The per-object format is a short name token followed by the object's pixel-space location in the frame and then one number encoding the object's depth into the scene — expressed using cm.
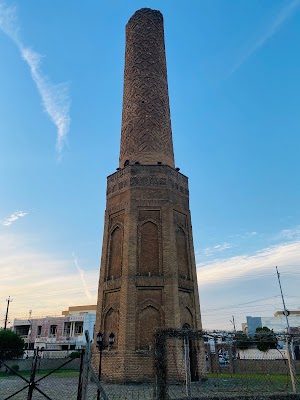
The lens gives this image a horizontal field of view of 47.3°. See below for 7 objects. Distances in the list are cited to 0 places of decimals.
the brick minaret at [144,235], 1728
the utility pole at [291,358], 1033
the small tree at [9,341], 3030
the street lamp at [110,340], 1509
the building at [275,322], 5344
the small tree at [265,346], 3131
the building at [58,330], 5097
